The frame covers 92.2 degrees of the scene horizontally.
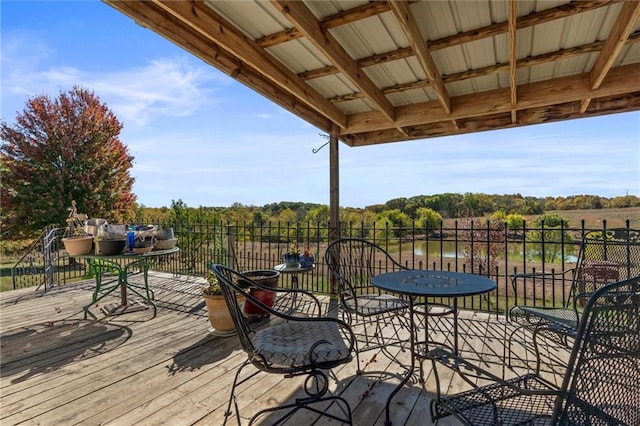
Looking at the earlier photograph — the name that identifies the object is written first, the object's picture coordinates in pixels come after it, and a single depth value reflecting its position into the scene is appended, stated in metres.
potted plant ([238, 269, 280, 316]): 3.29
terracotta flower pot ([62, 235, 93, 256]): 3.12
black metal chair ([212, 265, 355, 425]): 1.43
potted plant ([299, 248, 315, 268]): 3.83
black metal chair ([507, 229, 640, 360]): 2.04
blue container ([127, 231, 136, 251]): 3.17
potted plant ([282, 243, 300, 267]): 3.81
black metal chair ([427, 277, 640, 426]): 0.85
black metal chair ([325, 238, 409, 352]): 2.27
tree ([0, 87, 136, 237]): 9.28
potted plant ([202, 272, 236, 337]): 2.99
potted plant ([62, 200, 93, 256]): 3.13
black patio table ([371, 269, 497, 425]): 1.71
